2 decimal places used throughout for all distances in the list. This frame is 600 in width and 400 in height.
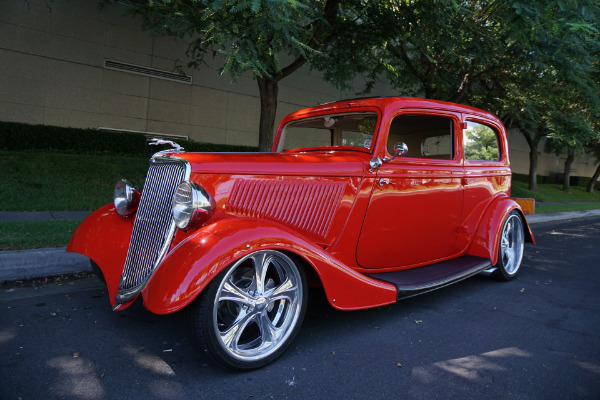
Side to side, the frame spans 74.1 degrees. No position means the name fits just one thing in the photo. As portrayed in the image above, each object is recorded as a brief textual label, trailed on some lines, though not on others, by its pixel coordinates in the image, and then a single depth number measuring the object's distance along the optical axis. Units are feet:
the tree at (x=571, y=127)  40.14
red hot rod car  7.79
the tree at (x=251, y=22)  14.17
